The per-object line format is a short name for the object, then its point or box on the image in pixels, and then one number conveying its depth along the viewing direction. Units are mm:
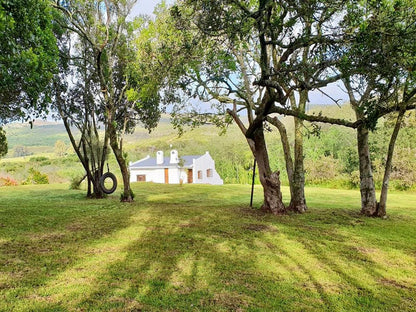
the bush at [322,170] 30281
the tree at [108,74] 12891
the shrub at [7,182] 26959
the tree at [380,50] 6172
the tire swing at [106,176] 14140
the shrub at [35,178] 28397
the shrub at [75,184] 22031
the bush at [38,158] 48916
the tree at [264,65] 6473
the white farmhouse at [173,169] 36625
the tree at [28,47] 5859
